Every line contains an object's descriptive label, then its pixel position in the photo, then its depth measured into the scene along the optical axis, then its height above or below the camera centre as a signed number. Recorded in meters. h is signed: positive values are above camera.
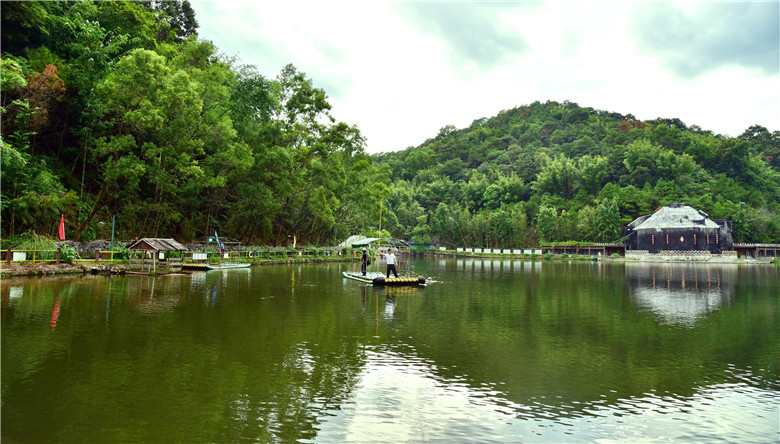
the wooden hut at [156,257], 25.25 -0.70
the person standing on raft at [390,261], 22.03 -0.64
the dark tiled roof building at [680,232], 66.38 +2.34
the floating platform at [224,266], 30.05 -1.24
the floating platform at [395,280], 22.30 -1.58
